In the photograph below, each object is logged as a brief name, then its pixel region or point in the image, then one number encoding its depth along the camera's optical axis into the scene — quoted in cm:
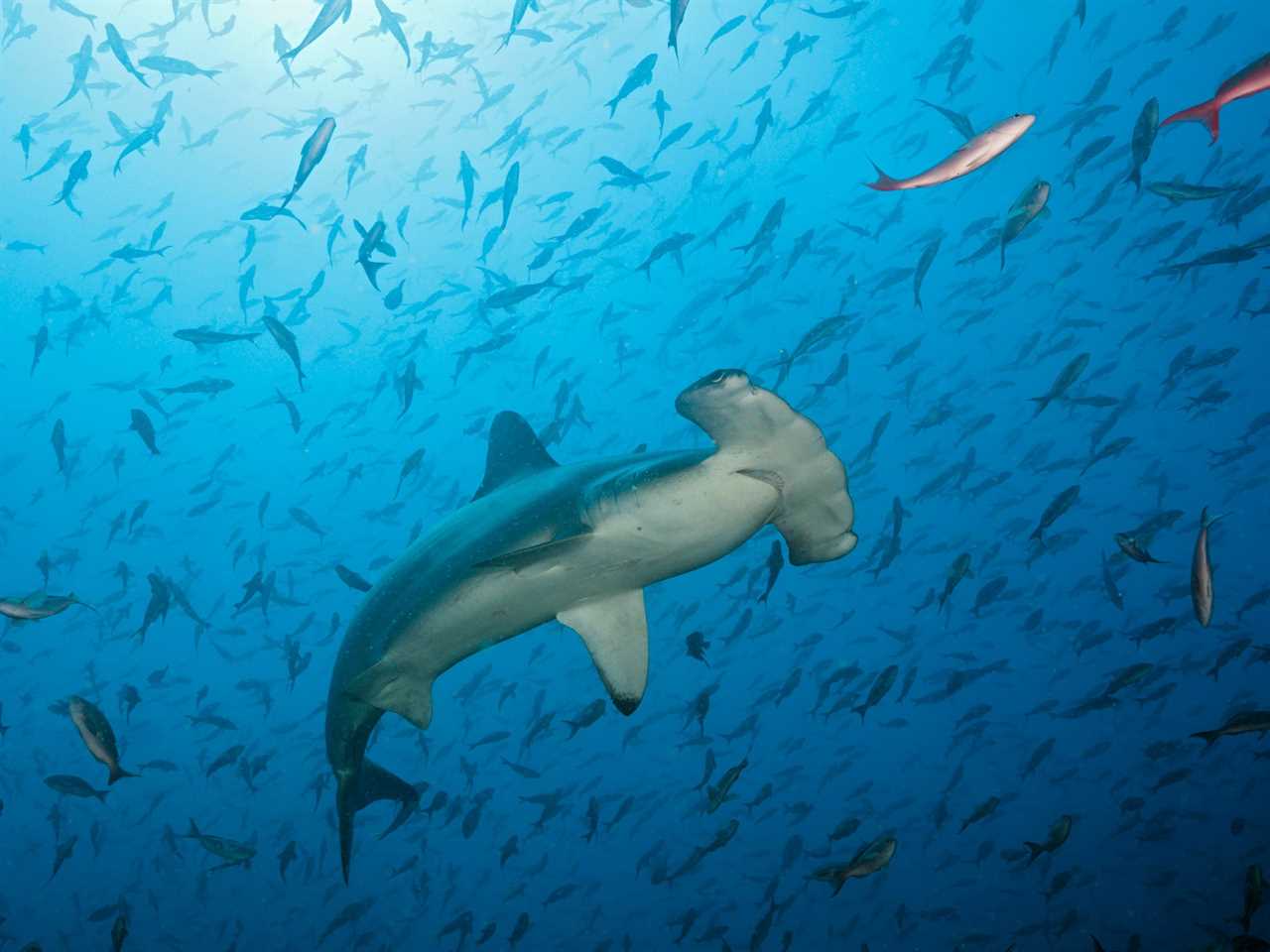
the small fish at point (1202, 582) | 385
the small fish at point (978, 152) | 284
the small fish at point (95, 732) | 475
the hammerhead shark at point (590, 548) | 280
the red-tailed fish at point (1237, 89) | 249
